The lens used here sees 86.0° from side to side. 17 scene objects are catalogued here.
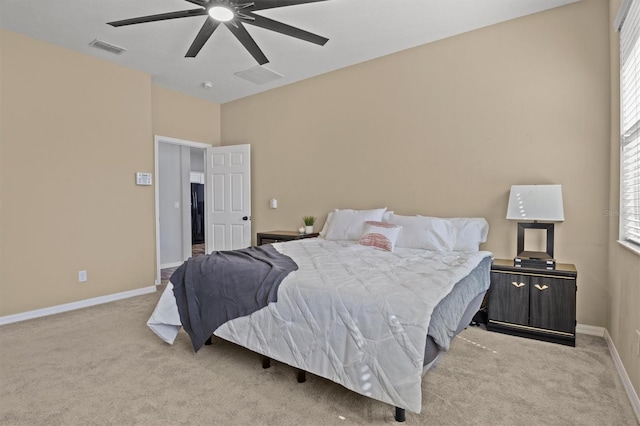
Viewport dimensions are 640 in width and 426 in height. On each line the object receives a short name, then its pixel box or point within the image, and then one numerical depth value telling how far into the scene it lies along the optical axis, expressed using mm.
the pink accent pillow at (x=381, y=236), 3365
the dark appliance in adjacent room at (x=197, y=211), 8344
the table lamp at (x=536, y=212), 2904
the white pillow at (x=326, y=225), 4350
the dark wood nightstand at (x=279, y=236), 4562
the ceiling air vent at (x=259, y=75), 4473
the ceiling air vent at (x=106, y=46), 3658
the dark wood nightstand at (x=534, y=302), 2752
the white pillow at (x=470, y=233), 3334
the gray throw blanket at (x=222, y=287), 2281
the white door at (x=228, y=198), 5398
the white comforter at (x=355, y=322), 1645
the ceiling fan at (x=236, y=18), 2529
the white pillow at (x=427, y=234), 3336
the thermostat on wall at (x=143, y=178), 4485
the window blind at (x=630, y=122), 2182
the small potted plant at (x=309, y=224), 4719
